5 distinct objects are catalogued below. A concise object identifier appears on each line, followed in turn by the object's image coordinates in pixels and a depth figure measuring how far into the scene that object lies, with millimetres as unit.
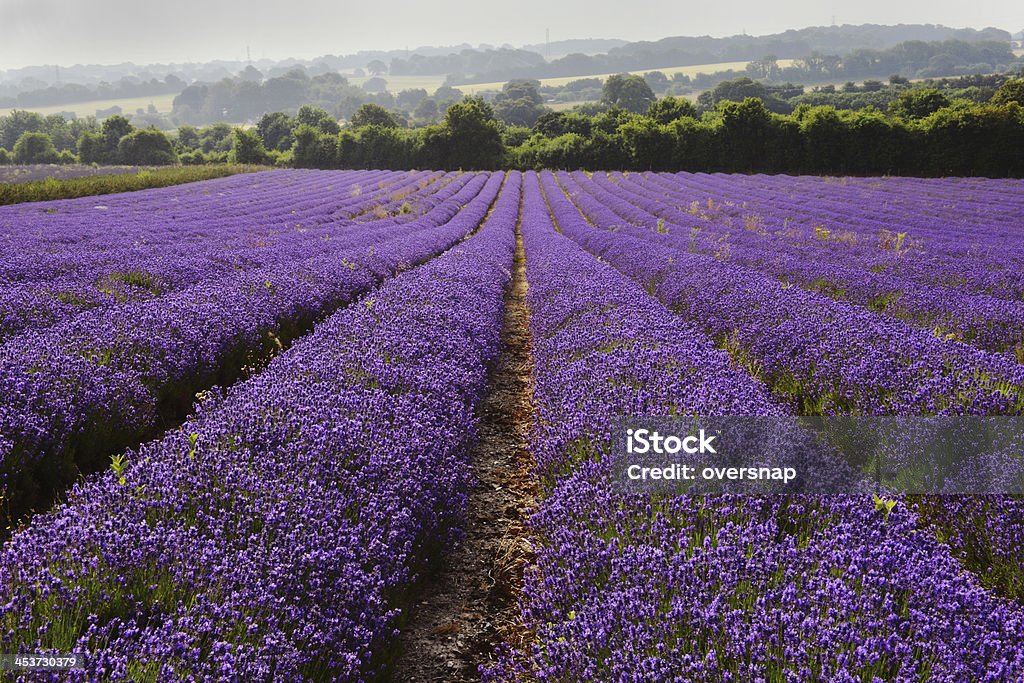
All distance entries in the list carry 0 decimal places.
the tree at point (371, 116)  82250
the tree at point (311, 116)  88844
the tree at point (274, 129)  84875
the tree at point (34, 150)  76500
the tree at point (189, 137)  103500
